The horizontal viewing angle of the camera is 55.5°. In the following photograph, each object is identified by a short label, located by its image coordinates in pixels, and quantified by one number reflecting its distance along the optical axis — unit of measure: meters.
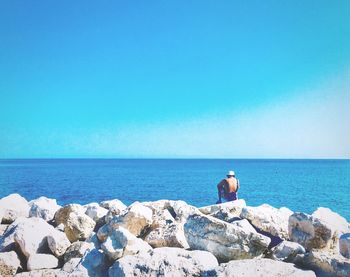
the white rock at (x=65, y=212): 8.42
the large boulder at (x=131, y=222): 6.99
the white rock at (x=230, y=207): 8.46
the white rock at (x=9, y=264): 6.14
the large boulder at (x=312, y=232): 6.47
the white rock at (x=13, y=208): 9.88
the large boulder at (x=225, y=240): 5.68
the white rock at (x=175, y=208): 8.33
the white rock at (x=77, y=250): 6.38
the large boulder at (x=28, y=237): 6.74
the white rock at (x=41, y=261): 6.31
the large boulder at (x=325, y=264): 4.86
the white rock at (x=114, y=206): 8.56
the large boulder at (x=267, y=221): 7.31
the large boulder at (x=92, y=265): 5.48
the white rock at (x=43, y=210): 9.25
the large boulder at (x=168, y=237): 6.34
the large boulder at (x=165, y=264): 5.07
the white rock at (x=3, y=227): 8.88
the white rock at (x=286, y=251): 5.53
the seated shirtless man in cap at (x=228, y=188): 12.07
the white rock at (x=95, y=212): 8.92
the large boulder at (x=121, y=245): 5.74
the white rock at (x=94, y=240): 7.03
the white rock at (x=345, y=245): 5.67
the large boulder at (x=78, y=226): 7.74
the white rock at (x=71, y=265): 5.92
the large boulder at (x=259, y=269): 4.67
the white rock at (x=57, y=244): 6.75
